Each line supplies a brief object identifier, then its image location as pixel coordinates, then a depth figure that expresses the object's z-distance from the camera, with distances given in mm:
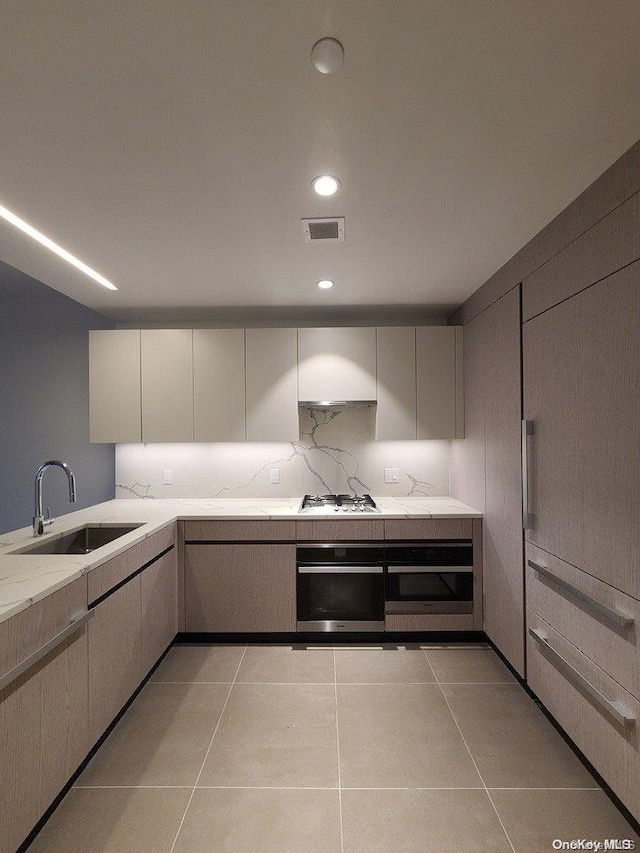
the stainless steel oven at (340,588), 3080
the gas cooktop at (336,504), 3223
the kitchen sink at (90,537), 2758
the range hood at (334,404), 3445
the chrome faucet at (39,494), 2365
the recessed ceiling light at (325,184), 1752
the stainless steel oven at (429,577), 3088
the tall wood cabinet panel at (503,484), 2543
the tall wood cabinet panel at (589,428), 1630
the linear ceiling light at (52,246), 2031
